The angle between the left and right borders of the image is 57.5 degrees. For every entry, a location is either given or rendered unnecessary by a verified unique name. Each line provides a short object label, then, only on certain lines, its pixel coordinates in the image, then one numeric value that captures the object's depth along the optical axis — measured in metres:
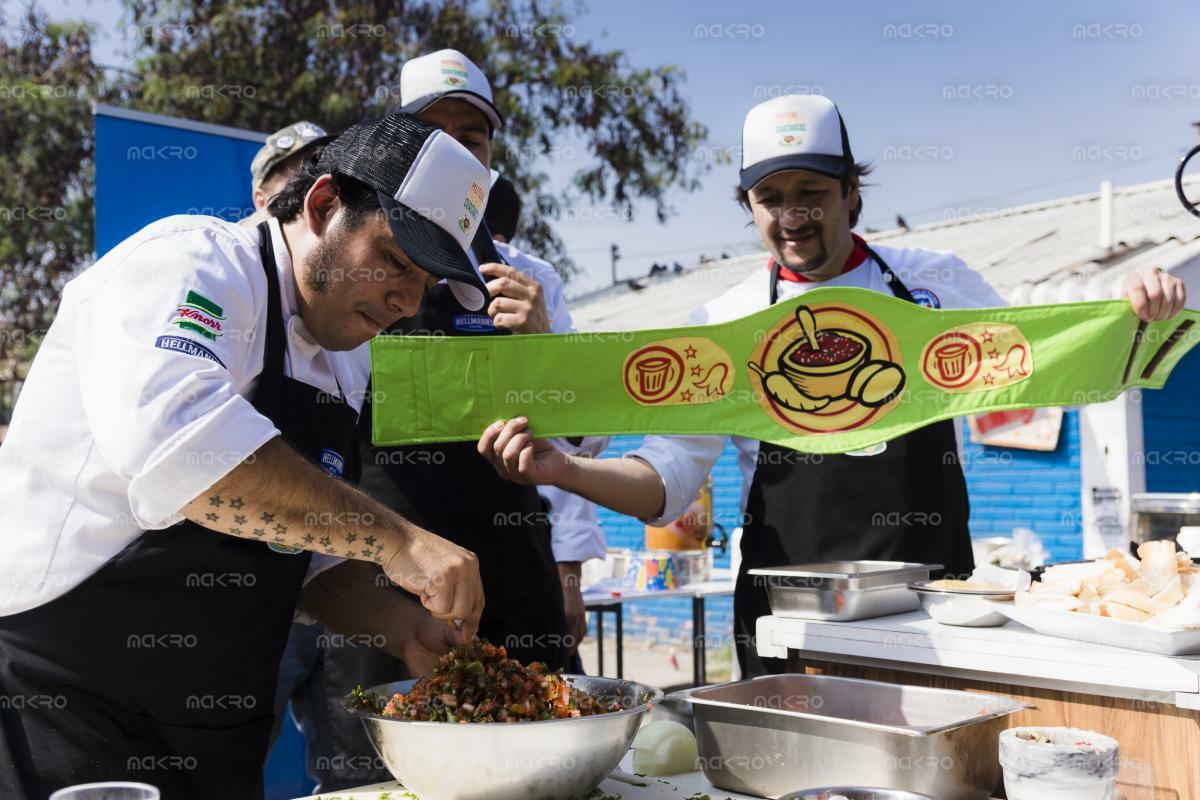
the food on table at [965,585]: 2.29
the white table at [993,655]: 1.89
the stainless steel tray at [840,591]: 2.36
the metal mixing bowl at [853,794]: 1.70
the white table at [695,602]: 6.15
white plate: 1.89
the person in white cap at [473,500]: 2.95
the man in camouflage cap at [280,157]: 4.19
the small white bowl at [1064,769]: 1.69
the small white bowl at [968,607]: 2.21
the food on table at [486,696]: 1.87
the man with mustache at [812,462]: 3.10
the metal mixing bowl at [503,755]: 1.71
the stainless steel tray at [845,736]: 1.82
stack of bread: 1.95
